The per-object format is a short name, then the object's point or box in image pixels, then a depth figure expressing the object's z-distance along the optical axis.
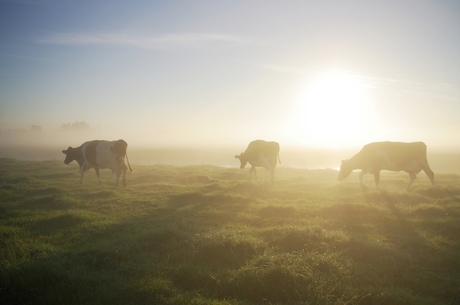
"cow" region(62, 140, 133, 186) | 17.48
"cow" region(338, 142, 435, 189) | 15.02
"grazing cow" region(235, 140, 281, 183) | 19.61
